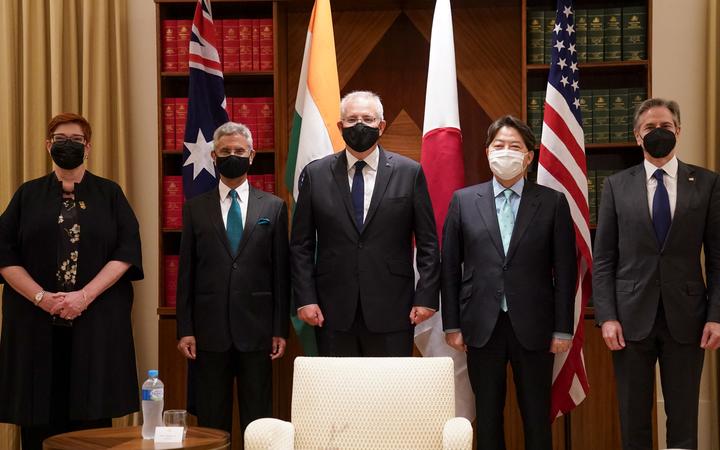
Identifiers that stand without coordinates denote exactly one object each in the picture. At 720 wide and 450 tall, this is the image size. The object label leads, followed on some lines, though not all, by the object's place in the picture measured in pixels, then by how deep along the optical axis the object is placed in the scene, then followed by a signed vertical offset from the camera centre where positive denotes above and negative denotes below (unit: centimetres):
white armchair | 302 -70
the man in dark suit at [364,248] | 366 -20
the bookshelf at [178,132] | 495 +39
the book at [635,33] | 482 +91
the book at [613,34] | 484 +90
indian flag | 457 +51
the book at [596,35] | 485 +90
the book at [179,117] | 500 +47
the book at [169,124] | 501 +43
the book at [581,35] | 486 +90
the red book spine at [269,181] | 505 +11
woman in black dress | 377 -43
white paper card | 289 -76
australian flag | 470 +51
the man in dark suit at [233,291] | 381 -39
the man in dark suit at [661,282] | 359 -34
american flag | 412 +18
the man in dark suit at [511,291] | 363 -38
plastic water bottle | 299 -70
